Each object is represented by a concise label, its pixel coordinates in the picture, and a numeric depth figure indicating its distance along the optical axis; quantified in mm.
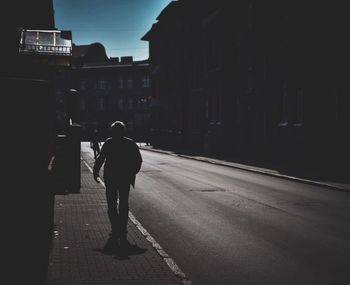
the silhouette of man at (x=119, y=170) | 9062
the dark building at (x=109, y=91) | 98438
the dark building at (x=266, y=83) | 26938
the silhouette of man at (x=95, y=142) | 33656
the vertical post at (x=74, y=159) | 16391
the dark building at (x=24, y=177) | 4781
